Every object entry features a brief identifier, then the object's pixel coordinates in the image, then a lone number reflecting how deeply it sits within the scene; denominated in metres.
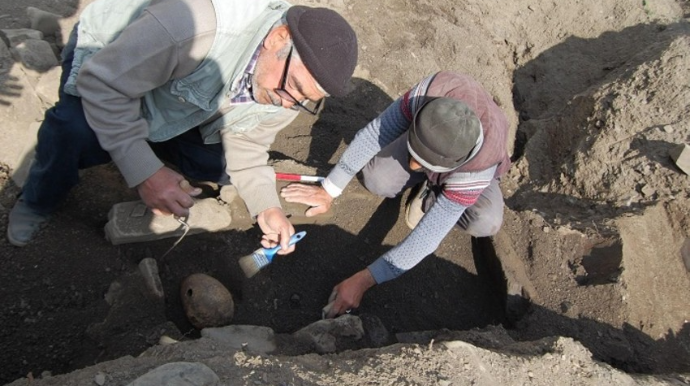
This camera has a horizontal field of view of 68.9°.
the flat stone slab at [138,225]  2.64
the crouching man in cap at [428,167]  2.28
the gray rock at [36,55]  3.12
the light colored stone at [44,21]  3.54
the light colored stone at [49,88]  3.03
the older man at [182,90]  1.94
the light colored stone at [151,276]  2.56
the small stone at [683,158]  3.20
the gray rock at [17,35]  3.23
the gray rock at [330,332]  2.50
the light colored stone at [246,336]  2.33
